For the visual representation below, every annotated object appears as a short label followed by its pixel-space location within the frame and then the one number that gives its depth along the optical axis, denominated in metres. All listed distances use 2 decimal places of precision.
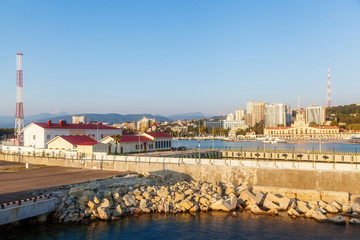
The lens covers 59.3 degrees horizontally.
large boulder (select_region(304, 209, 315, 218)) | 24.84
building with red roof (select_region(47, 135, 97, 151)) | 52.44
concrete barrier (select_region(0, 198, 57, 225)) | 20.19
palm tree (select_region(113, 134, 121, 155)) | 50.66
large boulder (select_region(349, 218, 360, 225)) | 23.42
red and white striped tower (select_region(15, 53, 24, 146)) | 70.94
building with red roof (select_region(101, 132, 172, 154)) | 52.25
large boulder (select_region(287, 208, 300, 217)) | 25.08
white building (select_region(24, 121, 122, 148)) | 61.41
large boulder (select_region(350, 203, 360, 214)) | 25.71
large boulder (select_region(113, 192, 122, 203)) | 25.94
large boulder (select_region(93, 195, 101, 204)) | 24.88
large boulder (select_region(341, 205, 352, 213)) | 25.84
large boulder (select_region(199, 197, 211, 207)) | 26.73
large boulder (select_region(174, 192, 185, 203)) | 26.88
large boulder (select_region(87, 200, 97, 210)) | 24.52
